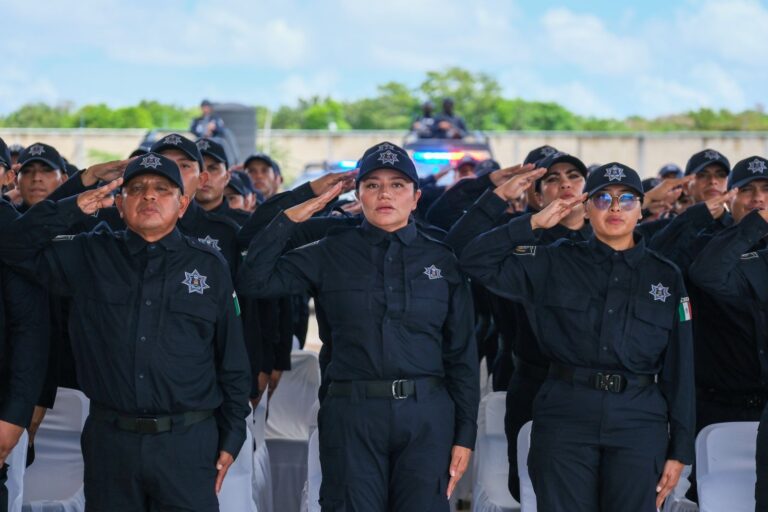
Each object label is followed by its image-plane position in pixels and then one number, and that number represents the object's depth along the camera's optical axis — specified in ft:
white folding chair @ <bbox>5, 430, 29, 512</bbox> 30.50
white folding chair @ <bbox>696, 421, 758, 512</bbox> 30.50
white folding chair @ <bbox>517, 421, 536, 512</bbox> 31.30
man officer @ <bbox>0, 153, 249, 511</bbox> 27.08
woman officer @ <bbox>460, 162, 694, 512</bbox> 29.06
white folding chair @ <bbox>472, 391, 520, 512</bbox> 35.53
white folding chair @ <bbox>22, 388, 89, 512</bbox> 33.44
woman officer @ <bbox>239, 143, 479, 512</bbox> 28.65
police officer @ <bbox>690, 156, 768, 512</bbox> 29.73
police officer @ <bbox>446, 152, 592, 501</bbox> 32.72
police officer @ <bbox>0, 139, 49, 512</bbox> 30.04
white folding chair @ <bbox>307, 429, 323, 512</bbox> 31.10
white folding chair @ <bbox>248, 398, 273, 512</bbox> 35.99
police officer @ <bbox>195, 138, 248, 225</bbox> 42.06
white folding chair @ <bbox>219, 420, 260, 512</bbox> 31.37
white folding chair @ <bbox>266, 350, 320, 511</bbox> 42.20
